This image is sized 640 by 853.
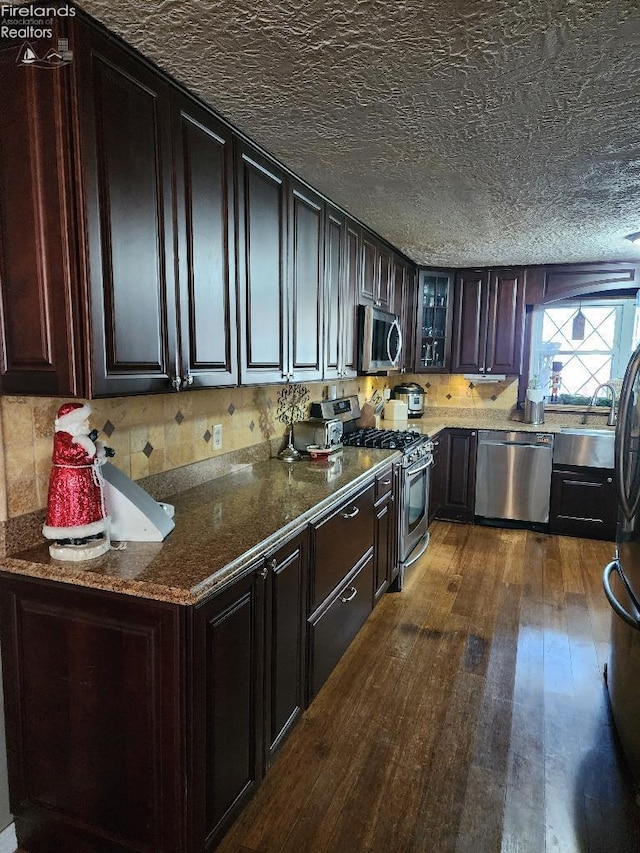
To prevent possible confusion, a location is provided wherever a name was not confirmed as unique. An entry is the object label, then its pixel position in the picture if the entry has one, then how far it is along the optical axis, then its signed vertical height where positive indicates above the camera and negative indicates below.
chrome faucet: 4.61 -0.39
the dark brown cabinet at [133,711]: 1.40 -0.99
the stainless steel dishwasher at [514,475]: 4.59 -1.03
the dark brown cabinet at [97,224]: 1.33 +0.34
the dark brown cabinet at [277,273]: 2.10 +0.35
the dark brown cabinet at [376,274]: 3.50 +0.56
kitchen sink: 4.35 -0.74
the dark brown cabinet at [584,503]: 4.42 -1.21
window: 4.76 +0.08
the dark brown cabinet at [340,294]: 2.94 +0.35
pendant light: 4.90 +0.26
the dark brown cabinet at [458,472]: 4.84 -1.05
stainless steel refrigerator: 1.99 -0.90
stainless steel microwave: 3.46 +0.10
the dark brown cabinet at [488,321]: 4.82 +0.31
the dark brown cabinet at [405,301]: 4.27 +0.44
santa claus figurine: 1.49 -0.38
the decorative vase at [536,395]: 4.89 -0.35
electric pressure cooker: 5.00 -0.38
